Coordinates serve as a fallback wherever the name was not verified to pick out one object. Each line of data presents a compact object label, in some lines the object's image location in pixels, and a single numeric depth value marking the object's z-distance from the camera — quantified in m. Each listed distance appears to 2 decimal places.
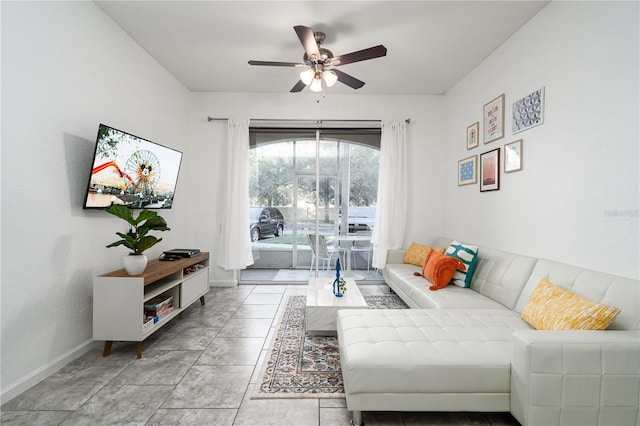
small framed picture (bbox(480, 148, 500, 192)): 3.03
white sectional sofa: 1.38
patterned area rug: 1.87
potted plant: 2.30
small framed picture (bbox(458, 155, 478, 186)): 3.47
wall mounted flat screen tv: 2.31
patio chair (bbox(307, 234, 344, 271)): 4.53
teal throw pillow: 2.91
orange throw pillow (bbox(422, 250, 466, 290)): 2.86
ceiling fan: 2.27
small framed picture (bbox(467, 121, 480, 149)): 3.43
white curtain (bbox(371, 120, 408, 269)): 4.29
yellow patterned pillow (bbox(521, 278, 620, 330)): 1.54
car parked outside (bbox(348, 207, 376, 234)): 4.50
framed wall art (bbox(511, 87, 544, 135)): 2.44
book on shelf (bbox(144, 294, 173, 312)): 2.50
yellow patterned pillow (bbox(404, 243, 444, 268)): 3.75
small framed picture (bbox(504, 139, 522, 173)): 2.69
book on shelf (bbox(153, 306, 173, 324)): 2.49
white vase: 2.34
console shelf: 2.21
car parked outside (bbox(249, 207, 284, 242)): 4.40
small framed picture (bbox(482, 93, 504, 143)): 2.96
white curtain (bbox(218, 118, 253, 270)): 4.21
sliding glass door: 4.43
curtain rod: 4.25
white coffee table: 2.55
